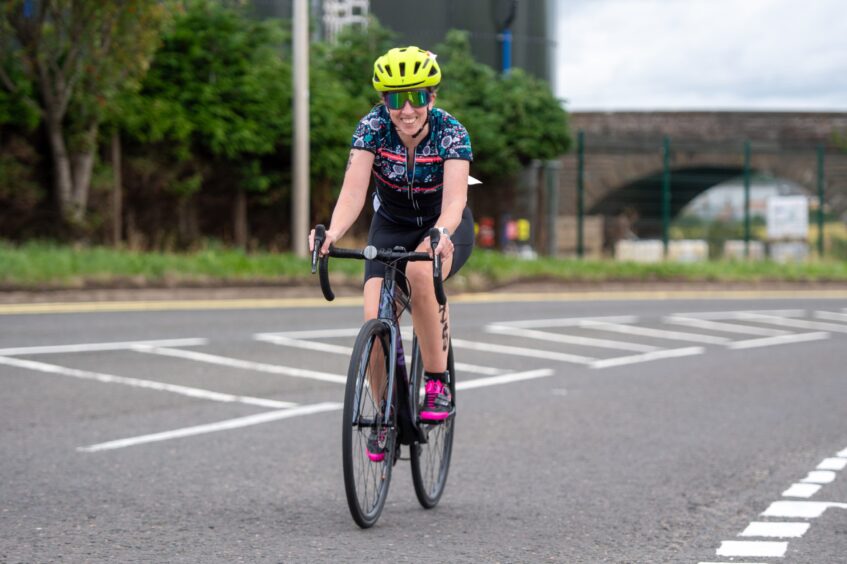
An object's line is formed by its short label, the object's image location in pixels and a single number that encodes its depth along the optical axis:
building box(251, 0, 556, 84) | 37.66
